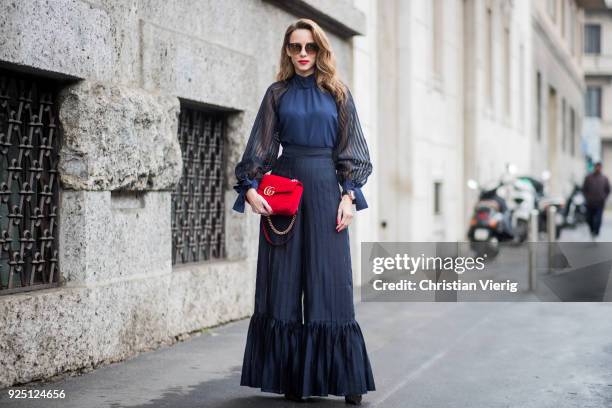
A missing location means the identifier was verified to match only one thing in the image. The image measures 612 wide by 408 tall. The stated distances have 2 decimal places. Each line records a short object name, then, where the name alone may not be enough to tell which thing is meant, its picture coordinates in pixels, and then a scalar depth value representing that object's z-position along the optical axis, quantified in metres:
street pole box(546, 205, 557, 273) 12.00
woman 5.24
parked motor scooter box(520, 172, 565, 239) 20.80
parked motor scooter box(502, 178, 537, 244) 18.50
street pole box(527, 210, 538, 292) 10.89
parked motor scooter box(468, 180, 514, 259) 15.38
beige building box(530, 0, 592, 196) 31.66
